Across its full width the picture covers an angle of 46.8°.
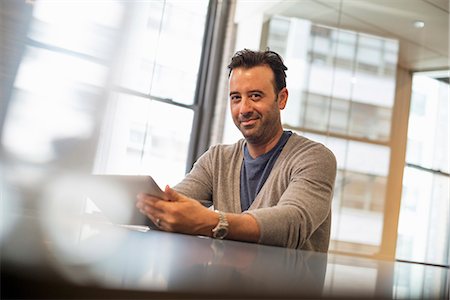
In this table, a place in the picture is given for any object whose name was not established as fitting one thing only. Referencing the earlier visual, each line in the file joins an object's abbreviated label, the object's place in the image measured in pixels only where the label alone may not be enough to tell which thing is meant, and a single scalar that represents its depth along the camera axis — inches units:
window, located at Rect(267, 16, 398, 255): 153.6
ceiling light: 152.4
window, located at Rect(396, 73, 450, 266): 149.4
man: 55.0
